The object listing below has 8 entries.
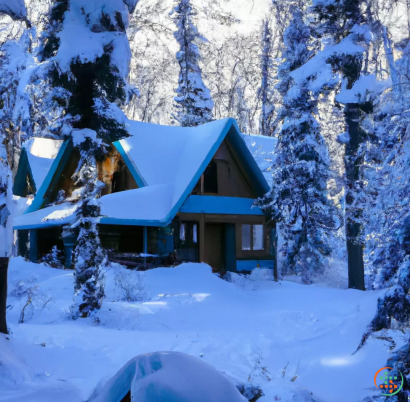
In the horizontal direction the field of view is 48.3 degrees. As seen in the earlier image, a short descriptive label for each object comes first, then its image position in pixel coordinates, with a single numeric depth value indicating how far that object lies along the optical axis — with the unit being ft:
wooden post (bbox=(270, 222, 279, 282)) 70.79
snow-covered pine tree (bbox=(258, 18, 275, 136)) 108.47
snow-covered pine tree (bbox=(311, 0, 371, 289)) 53.01
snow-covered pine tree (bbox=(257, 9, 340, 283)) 60.75
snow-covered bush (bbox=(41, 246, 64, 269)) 60.54
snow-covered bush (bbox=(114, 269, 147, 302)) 40.55
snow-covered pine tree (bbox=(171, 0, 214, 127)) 95.71
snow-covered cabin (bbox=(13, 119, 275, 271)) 56.85
